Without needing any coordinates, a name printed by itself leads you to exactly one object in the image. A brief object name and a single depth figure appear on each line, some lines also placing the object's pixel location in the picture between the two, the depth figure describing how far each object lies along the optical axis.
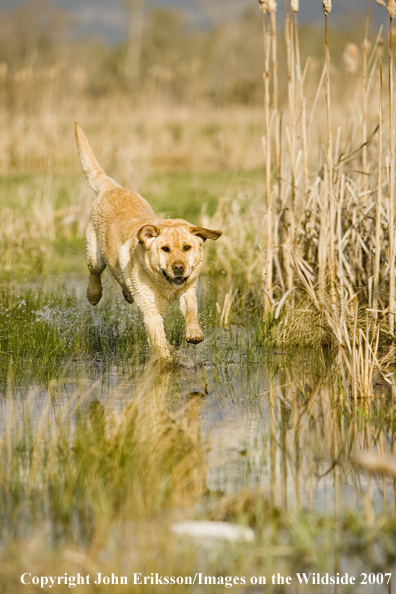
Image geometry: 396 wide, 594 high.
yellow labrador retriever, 10.33
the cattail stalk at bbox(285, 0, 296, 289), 11.42
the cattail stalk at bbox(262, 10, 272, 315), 11.41
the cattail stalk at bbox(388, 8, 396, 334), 10.32
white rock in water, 5.46
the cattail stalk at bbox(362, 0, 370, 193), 11.04
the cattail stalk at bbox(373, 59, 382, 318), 10.44
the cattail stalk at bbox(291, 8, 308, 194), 11.62
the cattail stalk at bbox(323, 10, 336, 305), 10.50
